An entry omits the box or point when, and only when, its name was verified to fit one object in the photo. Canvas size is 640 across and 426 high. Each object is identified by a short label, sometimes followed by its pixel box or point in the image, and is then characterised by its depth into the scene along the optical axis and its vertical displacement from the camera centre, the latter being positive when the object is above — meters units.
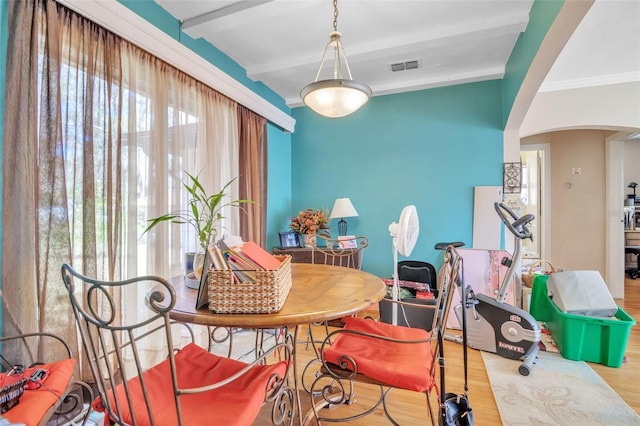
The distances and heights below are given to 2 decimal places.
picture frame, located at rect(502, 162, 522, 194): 3.19 +0.40
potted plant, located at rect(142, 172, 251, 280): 1.20 -0.10
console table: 3.05 -0.44
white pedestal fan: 1.94 -0.14
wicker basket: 0.96 -0.27
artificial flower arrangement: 3.41 -0.11
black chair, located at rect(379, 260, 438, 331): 2.56 -0.90
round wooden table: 0.93 -0.34
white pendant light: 1.59 +0.70
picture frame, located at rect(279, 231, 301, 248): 3.38 -0.32
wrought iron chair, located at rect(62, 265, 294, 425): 0.76 -0.60
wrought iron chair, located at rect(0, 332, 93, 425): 0.99 -0.67
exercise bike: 2.15 -0.88
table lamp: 3.39 +0.05
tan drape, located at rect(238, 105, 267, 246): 3.04 +0.43
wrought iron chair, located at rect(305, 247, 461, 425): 1.09 -0.62
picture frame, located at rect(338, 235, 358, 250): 3.34 -0.37
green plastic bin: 2.10 -0.93
